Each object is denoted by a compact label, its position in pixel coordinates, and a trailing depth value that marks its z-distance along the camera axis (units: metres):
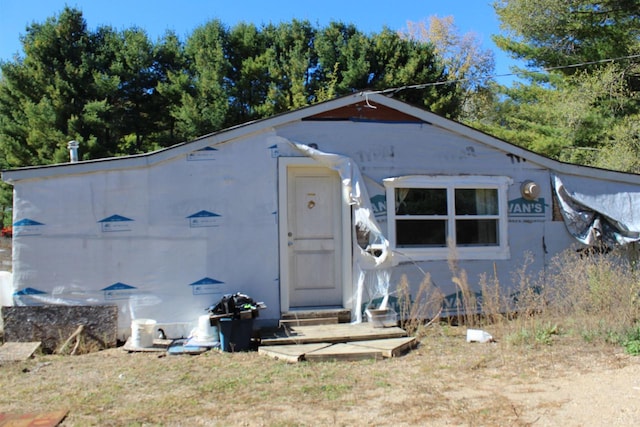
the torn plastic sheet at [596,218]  8.48
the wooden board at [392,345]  6.30
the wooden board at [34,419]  4.21
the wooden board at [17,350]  6.29
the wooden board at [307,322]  7.47
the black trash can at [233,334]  6.68
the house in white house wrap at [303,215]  7.27
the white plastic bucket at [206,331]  6.99
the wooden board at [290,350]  6.11
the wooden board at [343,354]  6.17
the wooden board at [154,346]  6.78
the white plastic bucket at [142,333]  6.82
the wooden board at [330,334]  6.73
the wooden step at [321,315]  7.52
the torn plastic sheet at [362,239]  7.60
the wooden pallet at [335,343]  6.22
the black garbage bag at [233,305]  6.71
